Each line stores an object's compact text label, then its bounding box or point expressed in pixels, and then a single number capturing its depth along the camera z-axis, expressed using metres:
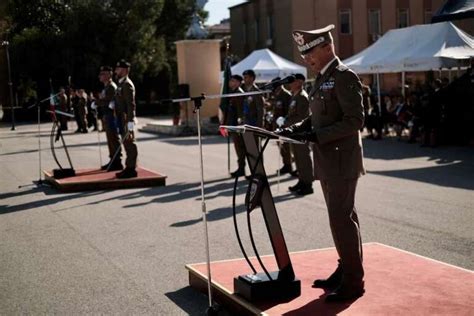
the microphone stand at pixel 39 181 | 14.69
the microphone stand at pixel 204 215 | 5.75
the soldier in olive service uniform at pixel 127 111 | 13.86
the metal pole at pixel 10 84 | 38.02
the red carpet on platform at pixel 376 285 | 5.41
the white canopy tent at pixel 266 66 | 29.14
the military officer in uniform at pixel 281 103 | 14.36
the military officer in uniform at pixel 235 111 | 14.58
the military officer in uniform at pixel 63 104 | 29.38
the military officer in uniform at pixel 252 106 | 14.16
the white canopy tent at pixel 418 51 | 21.48
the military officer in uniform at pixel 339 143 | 5.49
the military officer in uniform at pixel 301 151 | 12.41
